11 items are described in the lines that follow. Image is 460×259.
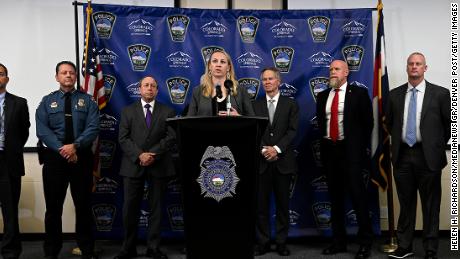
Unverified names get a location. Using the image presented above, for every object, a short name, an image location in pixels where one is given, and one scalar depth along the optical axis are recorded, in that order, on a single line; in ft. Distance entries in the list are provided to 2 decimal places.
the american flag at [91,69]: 14.75
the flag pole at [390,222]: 14.61
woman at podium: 10.78
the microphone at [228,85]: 8.61
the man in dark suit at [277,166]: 14.30
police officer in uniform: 13.19
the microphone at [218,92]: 8.93
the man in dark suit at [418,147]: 13.30
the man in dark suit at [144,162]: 13.73
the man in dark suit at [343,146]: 13.89
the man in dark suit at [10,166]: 13.50
